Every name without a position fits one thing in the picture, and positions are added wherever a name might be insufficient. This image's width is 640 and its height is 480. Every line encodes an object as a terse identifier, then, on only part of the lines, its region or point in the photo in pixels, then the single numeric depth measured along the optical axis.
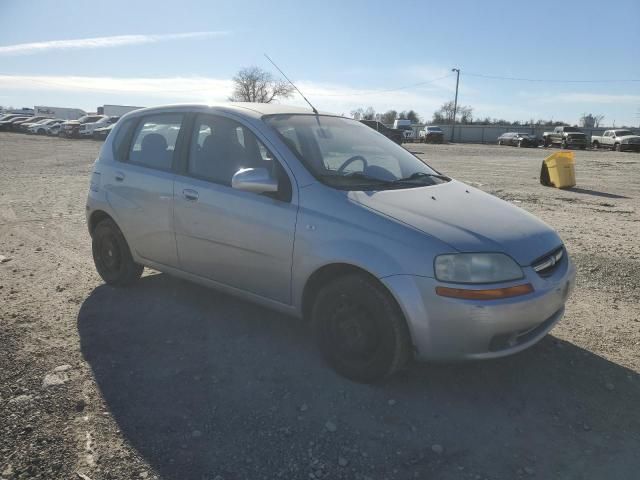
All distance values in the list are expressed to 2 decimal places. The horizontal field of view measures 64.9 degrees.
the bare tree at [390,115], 91.46
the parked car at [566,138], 41.12
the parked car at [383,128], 28.96
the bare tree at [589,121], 75.72
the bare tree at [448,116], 84.21
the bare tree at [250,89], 78.44
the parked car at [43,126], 47.56
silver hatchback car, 2.83
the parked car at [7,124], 51.16
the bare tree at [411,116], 94.88
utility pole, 67.56
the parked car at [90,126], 41.44
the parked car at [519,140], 45.62
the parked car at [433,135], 51.29
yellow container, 12.72
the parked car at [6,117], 51.97
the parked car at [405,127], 50.56
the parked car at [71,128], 42.44
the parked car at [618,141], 36.72
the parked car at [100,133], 39.98
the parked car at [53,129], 46.44
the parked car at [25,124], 50.12
